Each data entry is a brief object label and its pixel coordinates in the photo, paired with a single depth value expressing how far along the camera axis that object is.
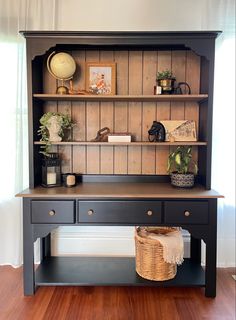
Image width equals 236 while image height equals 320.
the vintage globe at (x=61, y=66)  2.03
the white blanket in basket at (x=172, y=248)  1.90
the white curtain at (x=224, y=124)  2.21
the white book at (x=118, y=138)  2.11
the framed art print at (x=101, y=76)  2.21
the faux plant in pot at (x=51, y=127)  2.07
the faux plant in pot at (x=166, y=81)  2.09
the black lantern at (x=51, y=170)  2.08
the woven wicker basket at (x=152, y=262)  1.96
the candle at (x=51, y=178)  2.08
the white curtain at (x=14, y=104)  2.19
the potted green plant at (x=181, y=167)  2.05
